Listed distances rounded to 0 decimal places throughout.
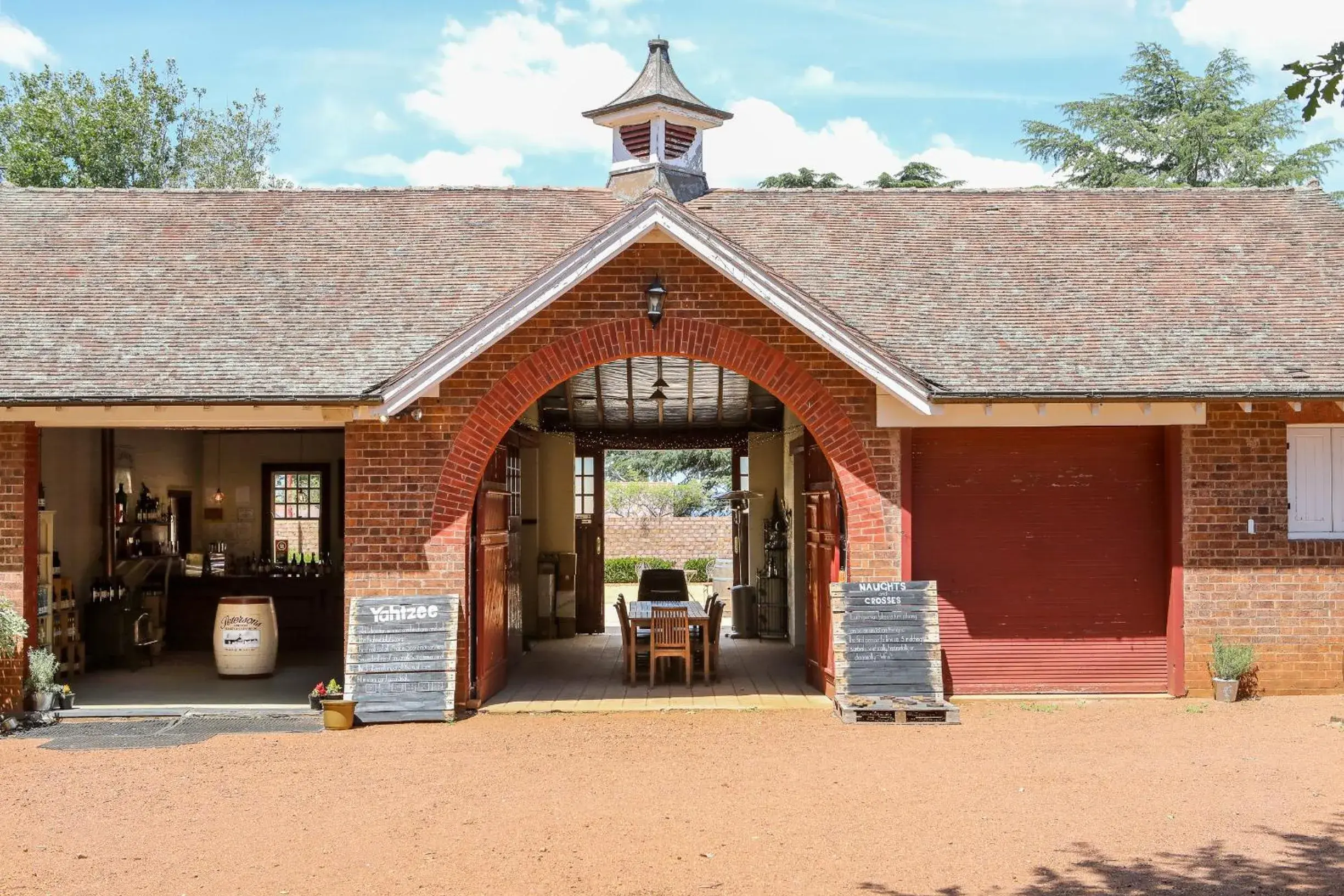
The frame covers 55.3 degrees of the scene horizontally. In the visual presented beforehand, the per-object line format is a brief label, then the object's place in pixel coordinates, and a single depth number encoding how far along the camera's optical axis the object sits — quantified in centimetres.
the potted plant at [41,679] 1132
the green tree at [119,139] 3250
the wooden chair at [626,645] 1327
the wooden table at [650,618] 1332
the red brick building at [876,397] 1107
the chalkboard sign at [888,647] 1136
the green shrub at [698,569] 3022
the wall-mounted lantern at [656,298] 1141
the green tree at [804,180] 3041
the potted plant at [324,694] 1130
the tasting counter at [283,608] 1669
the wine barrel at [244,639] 1359
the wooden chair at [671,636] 1312
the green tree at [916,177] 3006
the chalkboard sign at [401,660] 1110
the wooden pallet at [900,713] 1083
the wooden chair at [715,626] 1382
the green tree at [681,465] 3897
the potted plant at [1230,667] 1154
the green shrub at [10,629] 1080
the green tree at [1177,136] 2855
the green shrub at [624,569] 3025
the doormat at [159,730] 1036
